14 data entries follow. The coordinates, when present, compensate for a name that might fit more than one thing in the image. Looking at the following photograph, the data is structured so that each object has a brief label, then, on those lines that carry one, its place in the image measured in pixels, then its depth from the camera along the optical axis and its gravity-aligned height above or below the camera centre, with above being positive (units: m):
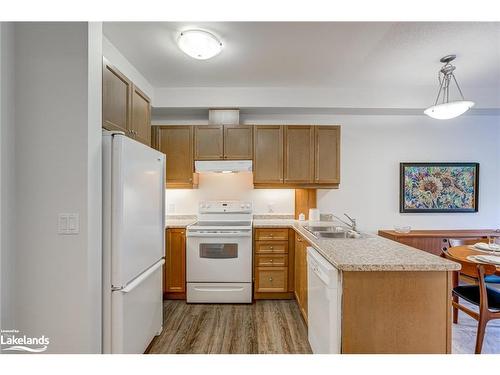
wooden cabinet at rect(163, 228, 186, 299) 2.93 -0.97
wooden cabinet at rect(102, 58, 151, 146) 1.65 +0.62
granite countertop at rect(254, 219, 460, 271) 1.33 -0.43
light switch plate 1.38 -0.21
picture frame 3.46 +0.03
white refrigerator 1.50 -0.38
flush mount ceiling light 1.96 +1.17
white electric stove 2.82 -0.91
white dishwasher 1.39 -0.75
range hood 3.15 +0.26
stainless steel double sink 2.34 -0.48
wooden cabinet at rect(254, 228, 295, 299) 2.93 -0.92
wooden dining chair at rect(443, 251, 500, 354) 1.82 -0.90
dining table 1.91 -0.57
